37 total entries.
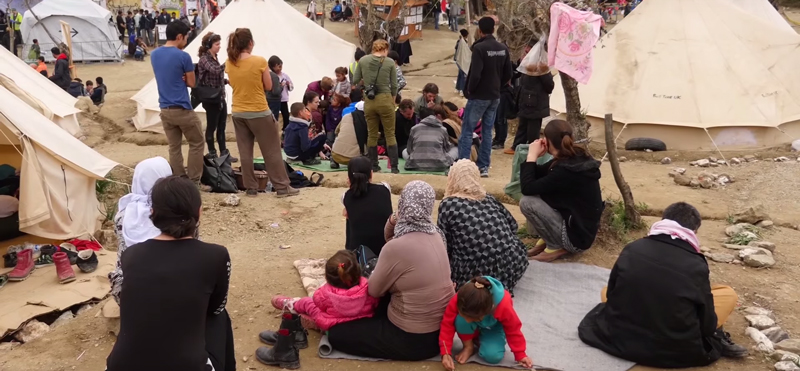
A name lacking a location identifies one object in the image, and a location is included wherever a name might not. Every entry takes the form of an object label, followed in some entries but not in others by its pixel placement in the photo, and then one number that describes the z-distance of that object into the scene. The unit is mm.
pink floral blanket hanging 5758
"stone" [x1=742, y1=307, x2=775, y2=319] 4433
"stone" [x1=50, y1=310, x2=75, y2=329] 4490
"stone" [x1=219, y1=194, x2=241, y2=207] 6488
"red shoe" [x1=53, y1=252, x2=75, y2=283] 4902
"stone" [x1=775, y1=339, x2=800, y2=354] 3912
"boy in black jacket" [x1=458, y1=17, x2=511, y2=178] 7062
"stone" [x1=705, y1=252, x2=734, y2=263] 5348
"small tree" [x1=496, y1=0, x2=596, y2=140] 12750
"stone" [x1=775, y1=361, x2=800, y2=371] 3733
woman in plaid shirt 7293
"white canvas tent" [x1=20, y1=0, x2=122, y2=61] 18203
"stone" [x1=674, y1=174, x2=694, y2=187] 7824
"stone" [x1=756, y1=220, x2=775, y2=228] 6219
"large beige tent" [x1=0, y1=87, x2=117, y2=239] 5289
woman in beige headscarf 4293
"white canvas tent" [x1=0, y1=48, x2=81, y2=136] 9445
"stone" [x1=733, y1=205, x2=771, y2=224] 6305
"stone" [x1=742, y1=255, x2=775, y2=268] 5211
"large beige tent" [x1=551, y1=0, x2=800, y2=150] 9312
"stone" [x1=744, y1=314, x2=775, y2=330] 4222
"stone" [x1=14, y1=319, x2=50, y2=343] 4285
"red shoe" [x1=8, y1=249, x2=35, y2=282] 4965
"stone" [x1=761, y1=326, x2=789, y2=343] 4109
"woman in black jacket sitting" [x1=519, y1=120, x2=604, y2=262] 4777
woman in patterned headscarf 3668
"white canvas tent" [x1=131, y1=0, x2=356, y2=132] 11664
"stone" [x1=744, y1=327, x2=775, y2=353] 3963
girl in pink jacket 3846
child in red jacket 3535
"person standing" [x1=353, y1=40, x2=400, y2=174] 7105
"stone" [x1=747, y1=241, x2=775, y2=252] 5547
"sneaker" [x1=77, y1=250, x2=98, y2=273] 5059
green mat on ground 8347
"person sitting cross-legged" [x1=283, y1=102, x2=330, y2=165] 8352
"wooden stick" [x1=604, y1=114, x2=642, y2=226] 5688
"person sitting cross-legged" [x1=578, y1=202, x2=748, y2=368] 3639
